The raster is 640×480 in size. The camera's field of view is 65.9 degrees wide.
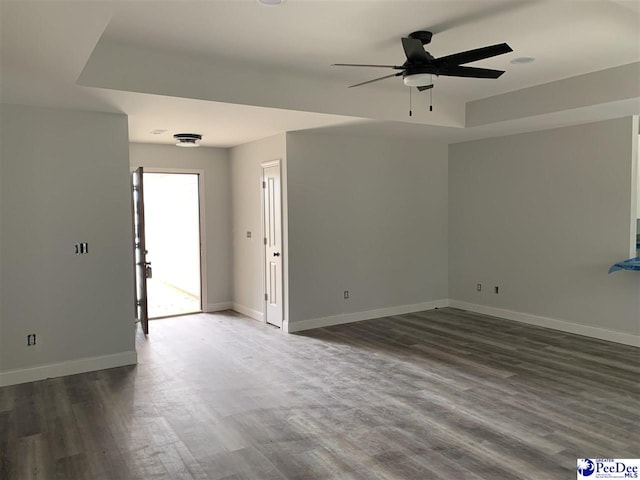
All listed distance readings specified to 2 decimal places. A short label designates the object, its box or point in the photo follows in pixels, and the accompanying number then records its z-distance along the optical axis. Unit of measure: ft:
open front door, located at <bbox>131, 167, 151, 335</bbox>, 19.55
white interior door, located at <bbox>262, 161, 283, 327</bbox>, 20.57
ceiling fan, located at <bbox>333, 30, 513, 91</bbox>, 10.43
